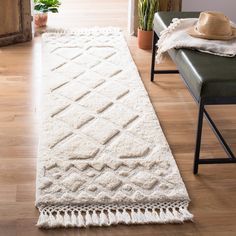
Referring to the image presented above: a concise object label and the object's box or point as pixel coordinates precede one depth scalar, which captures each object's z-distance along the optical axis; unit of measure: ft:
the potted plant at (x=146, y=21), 13.03
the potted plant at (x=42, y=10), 14.61
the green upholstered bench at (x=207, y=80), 7.68
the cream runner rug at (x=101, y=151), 7.32
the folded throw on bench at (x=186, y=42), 8.68
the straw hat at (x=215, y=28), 9.07
